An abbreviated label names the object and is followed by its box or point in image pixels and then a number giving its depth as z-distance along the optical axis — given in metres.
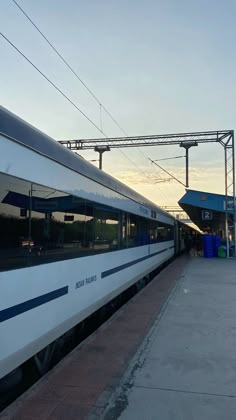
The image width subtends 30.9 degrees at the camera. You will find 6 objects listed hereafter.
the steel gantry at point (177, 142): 24.64
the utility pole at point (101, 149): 26.17
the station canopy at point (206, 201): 26.14
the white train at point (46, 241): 3.85
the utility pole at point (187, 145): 25.23
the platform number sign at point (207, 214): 27.33
